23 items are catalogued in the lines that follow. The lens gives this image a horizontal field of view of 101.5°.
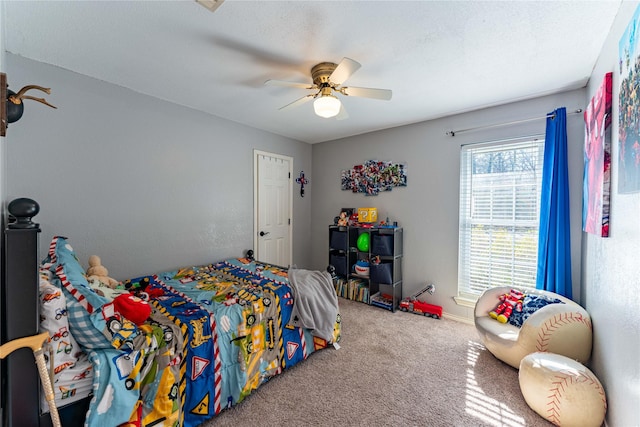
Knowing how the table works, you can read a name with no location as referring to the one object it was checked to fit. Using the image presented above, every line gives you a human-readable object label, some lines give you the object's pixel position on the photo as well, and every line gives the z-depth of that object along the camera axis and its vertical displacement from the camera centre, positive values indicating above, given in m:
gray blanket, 2.29 -0.87
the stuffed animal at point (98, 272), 2.04 -0.53
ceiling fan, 1.89 +0.91
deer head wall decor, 1.16 +0.48
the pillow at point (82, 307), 1.25 -0.49
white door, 3.72 +0.01
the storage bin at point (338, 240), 3.89 -0.47
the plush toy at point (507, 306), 2.36 -0.87
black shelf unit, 3.48 -0.77
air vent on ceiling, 1.25 +0.99
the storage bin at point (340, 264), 3.89 -0.83
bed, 1.25 -0.81
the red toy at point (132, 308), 1.52 -0.60
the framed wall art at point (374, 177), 3.61 +0.47
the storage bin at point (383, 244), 3.48 -0.47
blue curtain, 2.37 -0.03
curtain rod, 2.44 +0.93
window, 2.70 -0.04
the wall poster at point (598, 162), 1.53 +0.33
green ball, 3.72 -0.47
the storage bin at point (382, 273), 3.44 -0.84
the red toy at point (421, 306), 3.20 -1.22
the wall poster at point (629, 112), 1.09 +0.45
